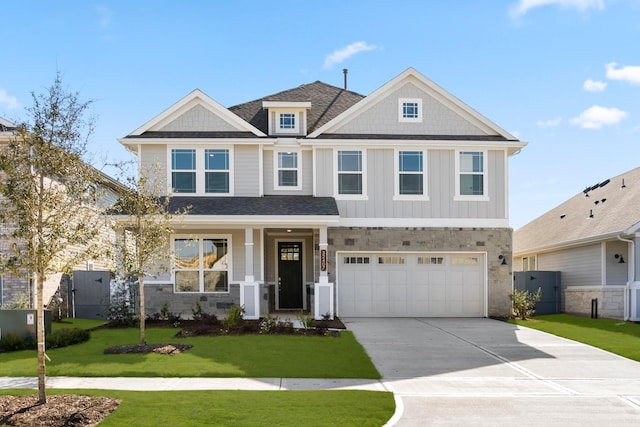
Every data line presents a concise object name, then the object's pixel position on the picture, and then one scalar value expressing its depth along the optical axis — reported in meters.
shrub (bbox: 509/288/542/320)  19.50
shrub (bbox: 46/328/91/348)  13.05
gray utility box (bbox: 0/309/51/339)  13.20
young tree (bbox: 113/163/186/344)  13.01
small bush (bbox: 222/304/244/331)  15.36
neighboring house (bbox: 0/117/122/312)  18.08
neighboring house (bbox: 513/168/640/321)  19.09
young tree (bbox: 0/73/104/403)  7.74
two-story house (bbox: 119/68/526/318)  18.92
